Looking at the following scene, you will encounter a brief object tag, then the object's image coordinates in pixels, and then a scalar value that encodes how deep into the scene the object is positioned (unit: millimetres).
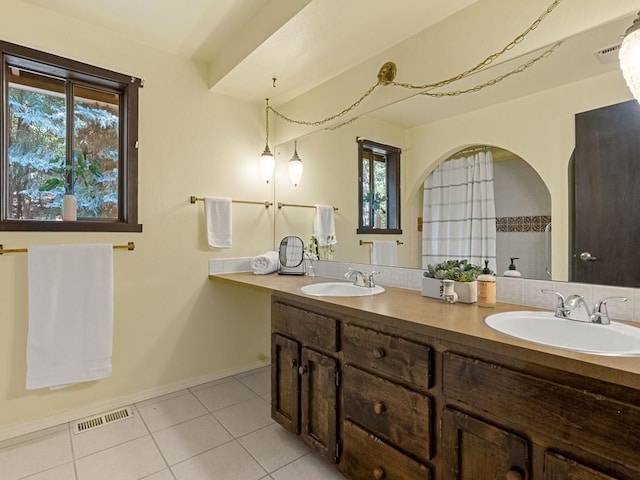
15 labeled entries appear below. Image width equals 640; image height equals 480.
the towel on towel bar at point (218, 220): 2510
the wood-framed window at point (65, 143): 1915
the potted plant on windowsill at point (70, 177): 1991
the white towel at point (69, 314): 1892
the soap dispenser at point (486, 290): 1415
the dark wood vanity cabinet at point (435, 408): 794
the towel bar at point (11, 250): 1820
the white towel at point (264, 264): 2551
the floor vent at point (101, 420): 1952
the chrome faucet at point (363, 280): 1914
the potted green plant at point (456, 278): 1466
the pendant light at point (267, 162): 2784
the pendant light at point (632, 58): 941
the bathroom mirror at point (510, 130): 1292
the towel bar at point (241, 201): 2461
